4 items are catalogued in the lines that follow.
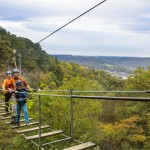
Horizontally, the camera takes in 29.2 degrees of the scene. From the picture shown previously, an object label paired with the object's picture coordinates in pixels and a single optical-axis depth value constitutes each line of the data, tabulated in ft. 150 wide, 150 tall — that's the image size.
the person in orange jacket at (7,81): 30.64
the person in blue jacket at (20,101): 24.80
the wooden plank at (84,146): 14.44
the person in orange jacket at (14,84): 26.28
